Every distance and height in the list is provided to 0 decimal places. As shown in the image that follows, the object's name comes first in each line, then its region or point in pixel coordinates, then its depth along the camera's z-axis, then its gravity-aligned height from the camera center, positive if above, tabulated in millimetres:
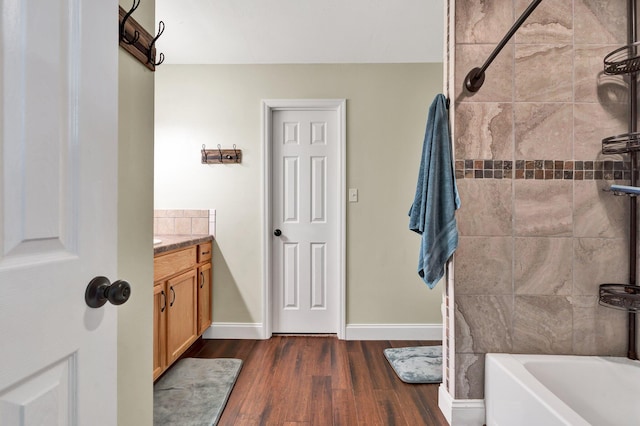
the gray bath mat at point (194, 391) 1750 -1085
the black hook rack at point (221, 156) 2869 +495
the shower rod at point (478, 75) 1351 +654
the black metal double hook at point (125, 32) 988 +567
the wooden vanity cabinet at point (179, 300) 1991 -622
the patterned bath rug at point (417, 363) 2156 -1082
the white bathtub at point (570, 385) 1362 -755
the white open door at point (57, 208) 518 +8
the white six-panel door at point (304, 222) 2945 -85
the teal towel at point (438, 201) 1636 +59
